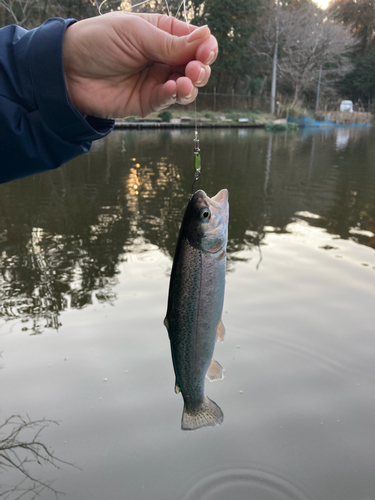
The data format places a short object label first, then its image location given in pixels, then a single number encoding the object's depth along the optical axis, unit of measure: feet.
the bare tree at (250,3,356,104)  147.54
